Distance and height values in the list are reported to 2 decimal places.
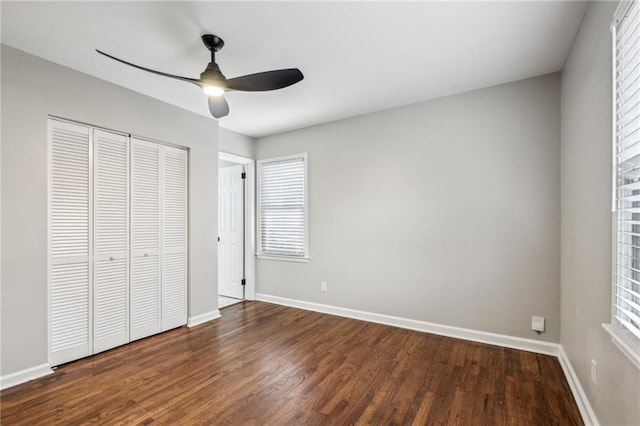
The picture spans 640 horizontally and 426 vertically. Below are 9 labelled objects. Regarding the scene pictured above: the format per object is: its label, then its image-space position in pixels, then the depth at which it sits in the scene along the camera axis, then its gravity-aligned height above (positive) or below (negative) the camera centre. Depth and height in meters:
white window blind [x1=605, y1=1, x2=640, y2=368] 1.25 +0.18
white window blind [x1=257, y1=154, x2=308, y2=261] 4.25 +0.05
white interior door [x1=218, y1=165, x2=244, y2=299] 4.73 -0.33
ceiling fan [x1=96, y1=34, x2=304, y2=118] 1.98 +0.90
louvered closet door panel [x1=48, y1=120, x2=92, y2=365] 2.49 -0.28
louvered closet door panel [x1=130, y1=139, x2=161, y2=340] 3.06 -0.31
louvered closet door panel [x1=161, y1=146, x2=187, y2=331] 3.34 -0.31
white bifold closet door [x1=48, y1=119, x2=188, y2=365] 2.54 -0.29
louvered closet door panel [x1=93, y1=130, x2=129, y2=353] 2.77 -0.29
